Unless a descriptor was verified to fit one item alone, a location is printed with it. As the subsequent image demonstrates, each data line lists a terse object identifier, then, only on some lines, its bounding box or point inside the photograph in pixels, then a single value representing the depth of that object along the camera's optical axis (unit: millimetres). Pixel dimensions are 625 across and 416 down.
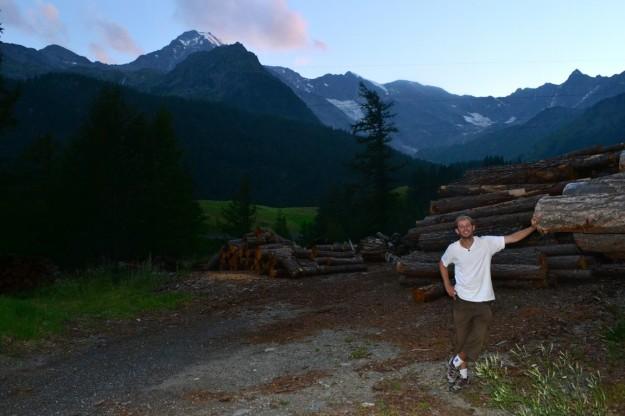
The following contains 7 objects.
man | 6297
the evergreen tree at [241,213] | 58688
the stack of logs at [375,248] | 22062
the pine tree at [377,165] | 40281
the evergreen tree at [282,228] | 67700
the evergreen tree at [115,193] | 33875
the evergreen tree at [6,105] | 25734
